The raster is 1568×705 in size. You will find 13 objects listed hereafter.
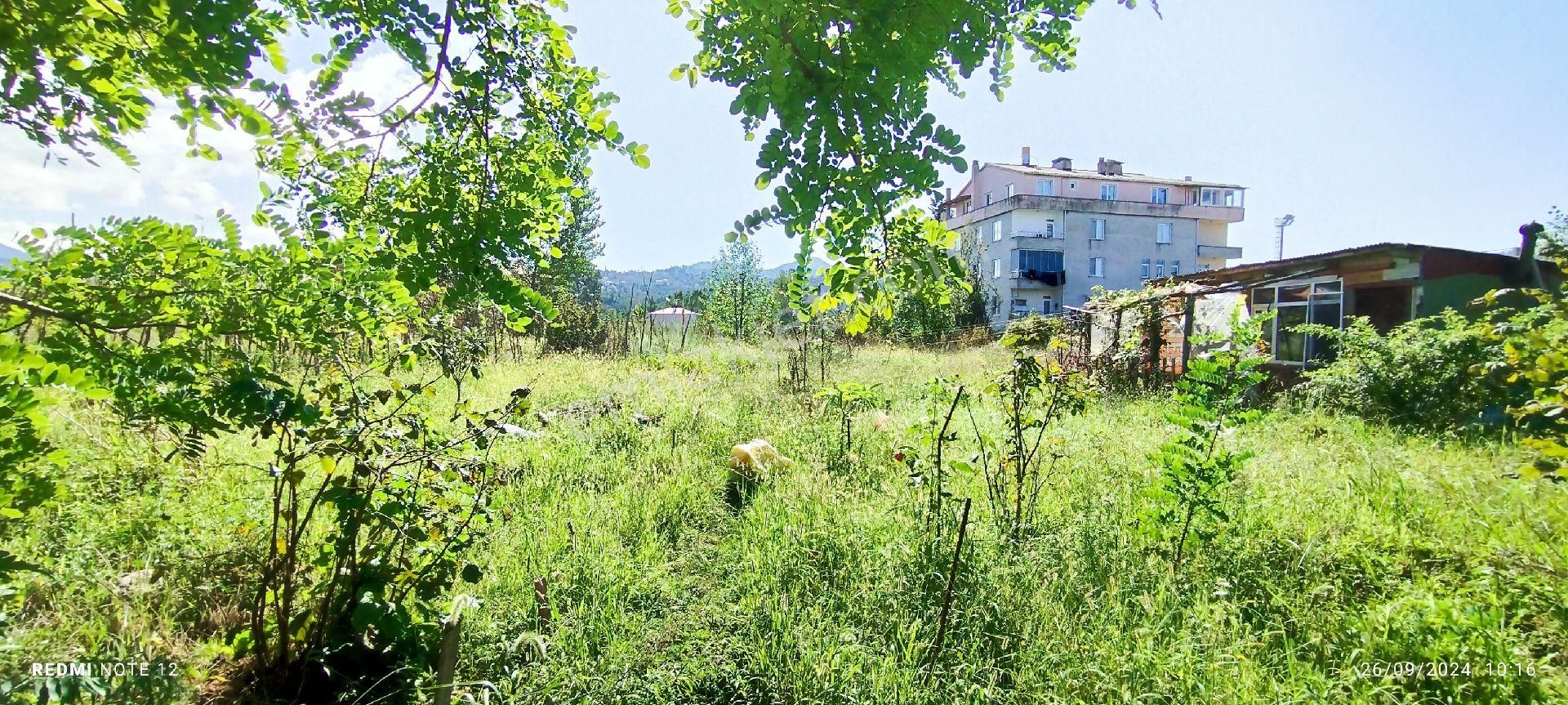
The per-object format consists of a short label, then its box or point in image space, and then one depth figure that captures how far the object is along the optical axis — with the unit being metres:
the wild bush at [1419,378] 6.37
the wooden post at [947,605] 2.62
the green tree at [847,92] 1.62
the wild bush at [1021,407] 3.79
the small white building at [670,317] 30.88
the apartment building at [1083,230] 35.25
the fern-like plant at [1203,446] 3.31
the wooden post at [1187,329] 10.16
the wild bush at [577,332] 15.45
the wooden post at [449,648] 2.21
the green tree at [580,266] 16.81
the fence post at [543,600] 2.84
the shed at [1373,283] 10.27
